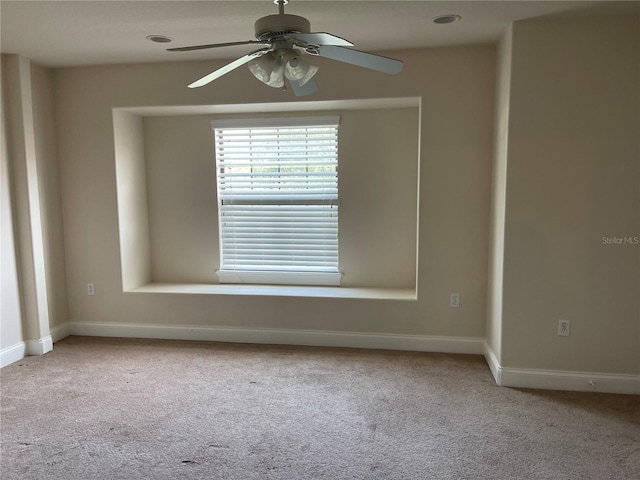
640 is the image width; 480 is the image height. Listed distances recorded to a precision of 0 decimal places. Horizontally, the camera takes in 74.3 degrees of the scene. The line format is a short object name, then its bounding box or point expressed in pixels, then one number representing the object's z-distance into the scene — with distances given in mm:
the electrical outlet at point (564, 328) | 2969
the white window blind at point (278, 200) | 4109
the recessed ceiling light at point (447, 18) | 2707
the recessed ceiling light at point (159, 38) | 3017
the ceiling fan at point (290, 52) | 1896
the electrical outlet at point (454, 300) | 3590
